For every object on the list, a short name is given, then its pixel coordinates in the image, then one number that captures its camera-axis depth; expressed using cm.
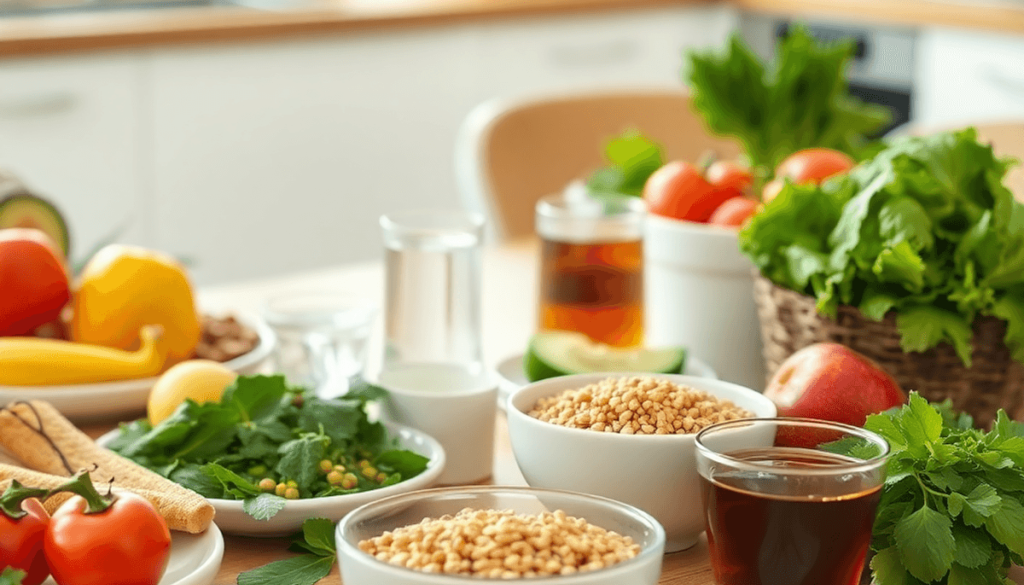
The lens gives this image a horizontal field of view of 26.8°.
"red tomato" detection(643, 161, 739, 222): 148
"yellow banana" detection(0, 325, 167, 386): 132
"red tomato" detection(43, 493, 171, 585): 100
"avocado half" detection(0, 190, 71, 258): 150
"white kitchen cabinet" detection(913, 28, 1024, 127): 317
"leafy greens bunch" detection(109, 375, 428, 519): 114
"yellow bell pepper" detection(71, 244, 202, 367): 137
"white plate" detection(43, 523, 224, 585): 104
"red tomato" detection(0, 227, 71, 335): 136
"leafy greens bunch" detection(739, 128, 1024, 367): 124
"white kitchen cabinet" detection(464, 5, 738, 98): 348
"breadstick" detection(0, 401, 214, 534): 113
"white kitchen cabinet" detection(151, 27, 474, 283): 297
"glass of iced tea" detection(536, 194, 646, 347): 147
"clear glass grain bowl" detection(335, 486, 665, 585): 98
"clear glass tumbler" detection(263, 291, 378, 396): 134
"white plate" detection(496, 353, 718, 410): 138
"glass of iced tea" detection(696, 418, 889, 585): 103
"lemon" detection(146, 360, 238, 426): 125
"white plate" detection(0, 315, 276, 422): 131
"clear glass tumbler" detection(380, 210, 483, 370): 133
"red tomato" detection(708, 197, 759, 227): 143
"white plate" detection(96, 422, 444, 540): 112
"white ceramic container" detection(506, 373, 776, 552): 110
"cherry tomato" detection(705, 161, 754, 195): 150
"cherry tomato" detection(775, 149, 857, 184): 145
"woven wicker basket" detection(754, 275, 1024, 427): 126
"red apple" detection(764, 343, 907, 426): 120
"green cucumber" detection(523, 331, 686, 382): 132
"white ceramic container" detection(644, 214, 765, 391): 140
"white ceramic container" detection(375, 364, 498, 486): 124
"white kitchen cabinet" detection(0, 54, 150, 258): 269
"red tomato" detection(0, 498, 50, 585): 101
